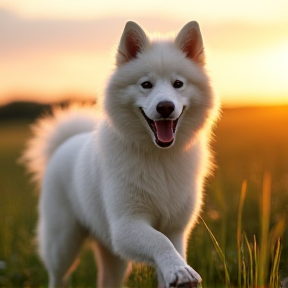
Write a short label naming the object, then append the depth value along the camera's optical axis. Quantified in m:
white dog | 3.58
